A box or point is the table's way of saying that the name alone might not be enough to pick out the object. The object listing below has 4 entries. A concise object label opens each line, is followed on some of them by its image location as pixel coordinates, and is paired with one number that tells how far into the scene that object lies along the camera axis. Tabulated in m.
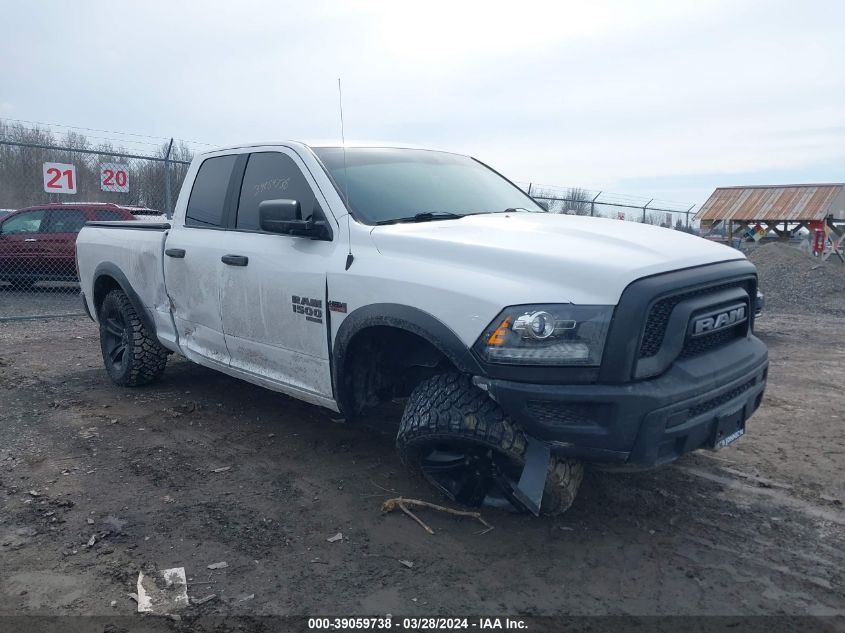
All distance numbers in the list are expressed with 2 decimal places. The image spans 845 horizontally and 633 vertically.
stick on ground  3.60
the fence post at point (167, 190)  12.05
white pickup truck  2.96
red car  13.76
